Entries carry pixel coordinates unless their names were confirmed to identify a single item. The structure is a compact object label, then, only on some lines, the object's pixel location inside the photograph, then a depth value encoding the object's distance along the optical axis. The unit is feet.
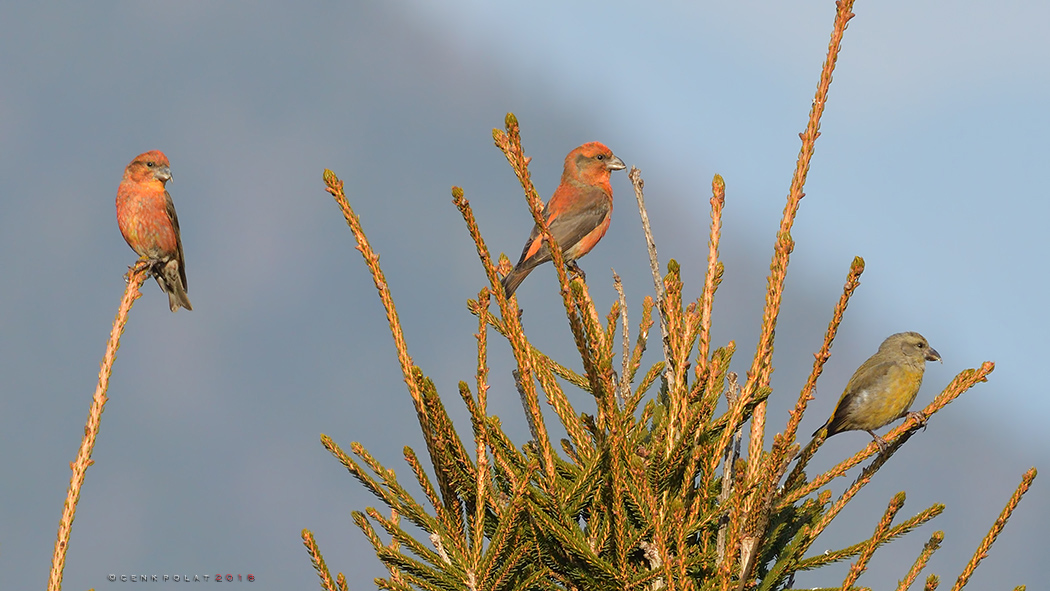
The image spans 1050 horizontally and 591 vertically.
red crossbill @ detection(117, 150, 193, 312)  62.23
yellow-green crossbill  51.72
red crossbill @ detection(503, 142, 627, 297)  67.10
